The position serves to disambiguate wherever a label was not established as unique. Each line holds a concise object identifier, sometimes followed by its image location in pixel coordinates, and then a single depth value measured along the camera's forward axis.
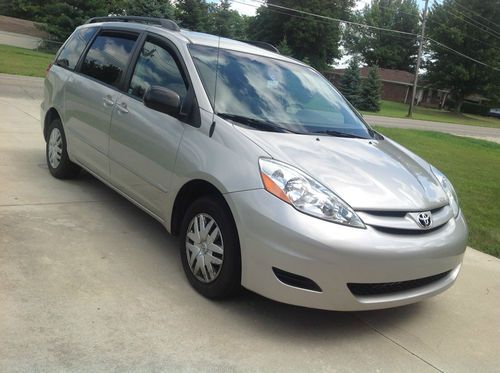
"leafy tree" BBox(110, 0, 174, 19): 31.33
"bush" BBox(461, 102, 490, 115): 64.12
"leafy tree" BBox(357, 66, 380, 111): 40.28
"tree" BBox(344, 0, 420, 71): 74.31
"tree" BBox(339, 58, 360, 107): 40.57
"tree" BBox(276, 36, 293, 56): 44.51
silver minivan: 3.12
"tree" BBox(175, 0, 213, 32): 39.59
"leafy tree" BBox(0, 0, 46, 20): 54.72
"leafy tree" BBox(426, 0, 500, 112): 53.22
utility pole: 38.74
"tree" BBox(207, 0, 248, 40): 43.09
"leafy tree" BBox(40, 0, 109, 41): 34.16
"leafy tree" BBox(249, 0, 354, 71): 56.62
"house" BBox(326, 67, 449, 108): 65.62
